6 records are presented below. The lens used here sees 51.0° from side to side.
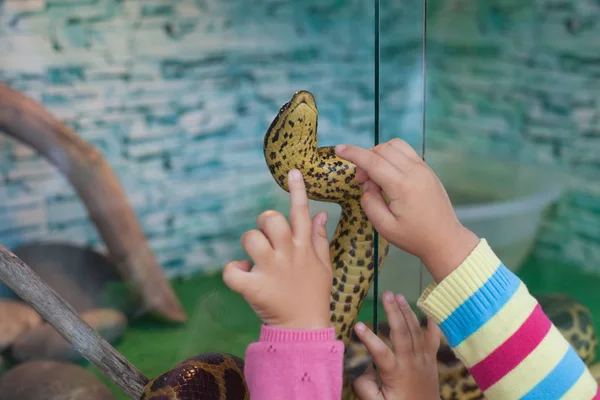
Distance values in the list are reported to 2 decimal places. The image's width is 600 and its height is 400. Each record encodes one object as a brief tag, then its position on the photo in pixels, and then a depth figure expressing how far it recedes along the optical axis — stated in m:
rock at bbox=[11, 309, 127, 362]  0.93
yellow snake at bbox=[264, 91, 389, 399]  0.51
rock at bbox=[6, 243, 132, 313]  1.07
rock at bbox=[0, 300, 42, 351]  1.01
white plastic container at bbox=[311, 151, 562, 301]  0.98
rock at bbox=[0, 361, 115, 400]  0.83
